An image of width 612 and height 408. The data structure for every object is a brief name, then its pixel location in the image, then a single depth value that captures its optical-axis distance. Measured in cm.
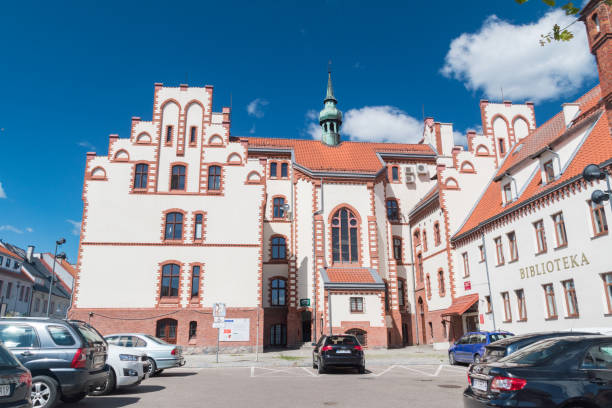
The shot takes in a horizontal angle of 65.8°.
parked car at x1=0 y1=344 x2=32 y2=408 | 654
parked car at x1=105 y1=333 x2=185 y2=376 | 1706
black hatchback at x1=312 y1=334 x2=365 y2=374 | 1802
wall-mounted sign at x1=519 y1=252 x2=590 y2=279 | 2075
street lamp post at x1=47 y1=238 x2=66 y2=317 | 3163
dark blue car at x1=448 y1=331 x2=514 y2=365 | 1959
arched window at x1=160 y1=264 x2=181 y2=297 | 3109
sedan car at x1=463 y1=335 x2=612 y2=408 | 649
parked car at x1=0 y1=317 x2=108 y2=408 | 946
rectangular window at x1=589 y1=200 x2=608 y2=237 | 1942
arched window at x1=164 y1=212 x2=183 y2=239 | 3222
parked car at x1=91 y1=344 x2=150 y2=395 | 1259
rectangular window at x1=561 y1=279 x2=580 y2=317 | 2114
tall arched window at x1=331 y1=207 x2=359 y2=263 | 3566
